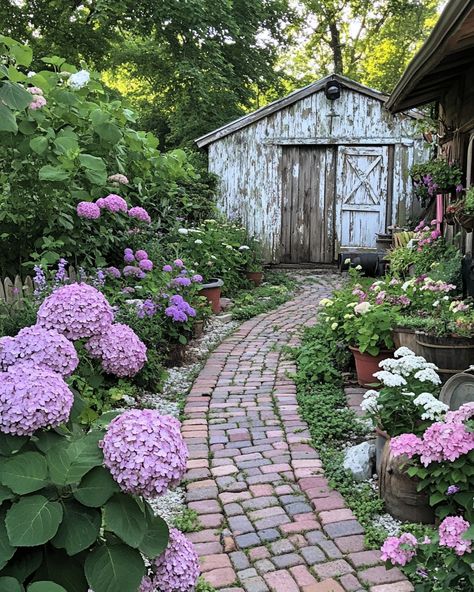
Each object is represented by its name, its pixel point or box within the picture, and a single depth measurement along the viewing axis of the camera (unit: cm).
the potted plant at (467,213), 448
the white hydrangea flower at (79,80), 502
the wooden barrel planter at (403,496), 291
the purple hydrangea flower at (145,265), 583
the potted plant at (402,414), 292
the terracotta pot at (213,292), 751
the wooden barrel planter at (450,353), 401
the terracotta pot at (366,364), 481
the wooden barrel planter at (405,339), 454
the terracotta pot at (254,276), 1005
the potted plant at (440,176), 661
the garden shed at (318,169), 1107
